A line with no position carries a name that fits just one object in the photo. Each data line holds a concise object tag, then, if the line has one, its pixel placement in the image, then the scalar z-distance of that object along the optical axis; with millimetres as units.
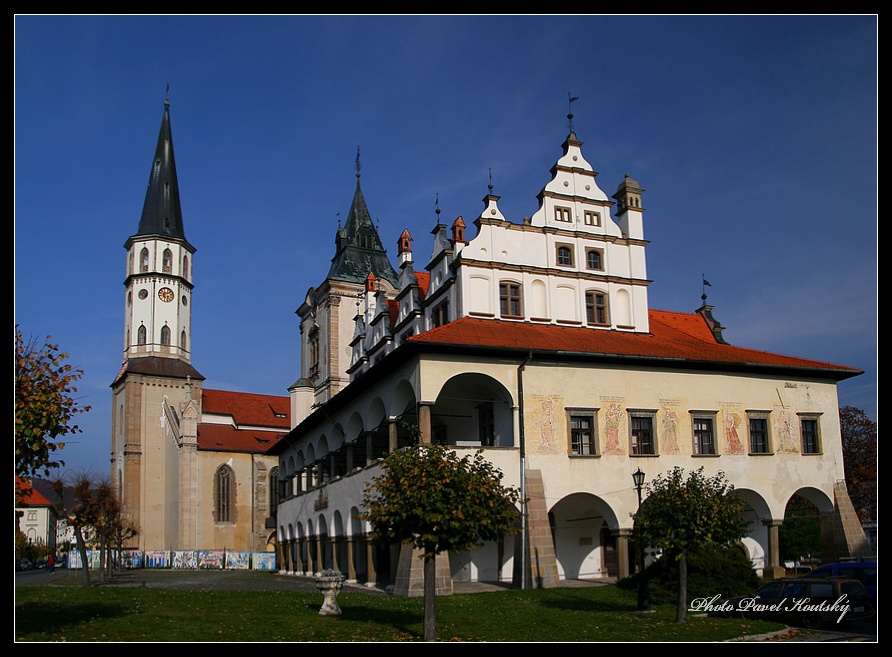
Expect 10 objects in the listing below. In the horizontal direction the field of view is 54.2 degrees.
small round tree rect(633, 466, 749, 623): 20859
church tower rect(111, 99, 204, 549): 75375
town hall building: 30734
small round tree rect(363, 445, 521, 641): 17328
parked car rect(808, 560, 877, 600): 22250
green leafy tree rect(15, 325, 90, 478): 14195
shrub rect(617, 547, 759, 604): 24109
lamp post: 22891
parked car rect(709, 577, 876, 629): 18750
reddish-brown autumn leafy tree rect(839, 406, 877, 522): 52406
